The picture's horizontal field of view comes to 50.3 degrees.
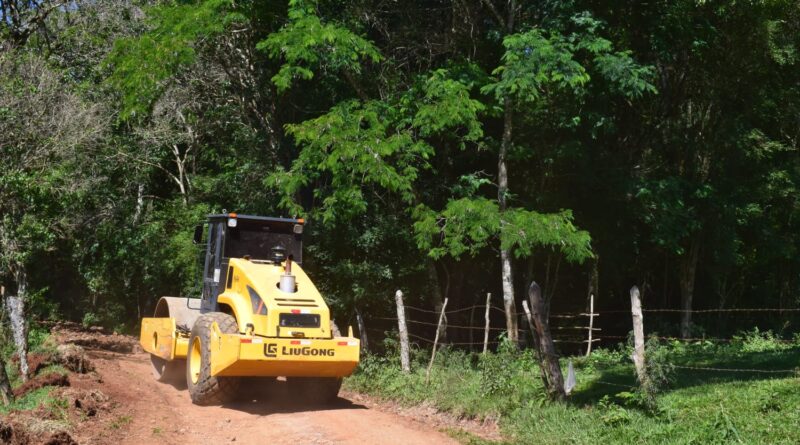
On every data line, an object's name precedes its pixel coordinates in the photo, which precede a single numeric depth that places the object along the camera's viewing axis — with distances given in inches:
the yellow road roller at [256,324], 439.5
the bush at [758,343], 789.8
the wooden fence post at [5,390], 418.0
